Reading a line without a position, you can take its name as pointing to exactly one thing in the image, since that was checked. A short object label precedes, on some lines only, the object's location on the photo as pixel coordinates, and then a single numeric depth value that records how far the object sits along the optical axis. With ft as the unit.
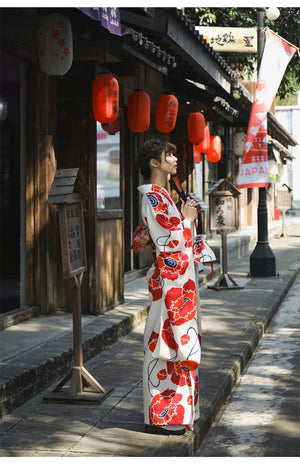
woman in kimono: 15.96
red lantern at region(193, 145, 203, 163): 61.36
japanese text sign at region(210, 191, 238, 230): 43.06
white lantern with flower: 23.75
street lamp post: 47.32
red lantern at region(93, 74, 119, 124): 27.89
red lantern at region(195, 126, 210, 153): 52.03
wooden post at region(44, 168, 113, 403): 18.37
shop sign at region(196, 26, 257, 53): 45.88
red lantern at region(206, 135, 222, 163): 56.95
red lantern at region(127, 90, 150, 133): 33.53
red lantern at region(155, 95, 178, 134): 38.19
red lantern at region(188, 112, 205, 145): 45.52
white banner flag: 43.62
